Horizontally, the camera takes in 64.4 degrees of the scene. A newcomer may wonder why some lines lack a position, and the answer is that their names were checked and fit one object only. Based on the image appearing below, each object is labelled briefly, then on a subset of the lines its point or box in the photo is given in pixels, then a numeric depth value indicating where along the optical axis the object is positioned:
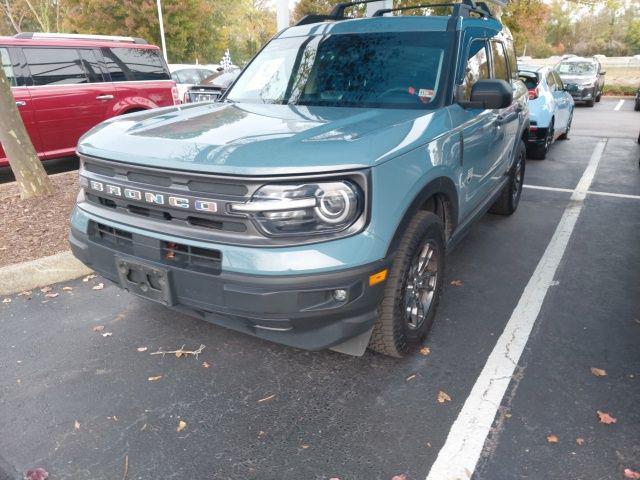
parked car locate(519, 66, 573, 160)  8.36
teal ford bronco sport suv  2.27
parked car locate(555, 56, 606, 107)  18.23
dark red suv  7.15
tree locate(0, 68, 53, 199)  5.30
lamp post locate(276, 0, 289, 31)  8.22
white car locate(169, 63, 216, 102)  14.40
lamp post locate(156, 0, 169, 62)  26.10
